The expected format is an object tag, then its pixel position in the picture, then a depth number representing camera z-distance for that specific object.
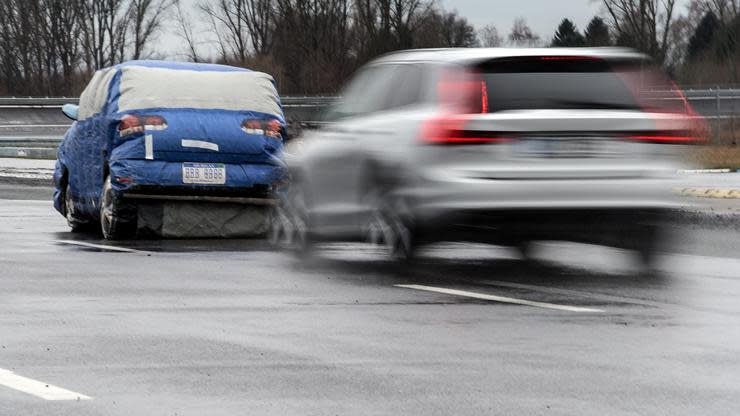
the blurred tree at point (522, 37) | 136.94
